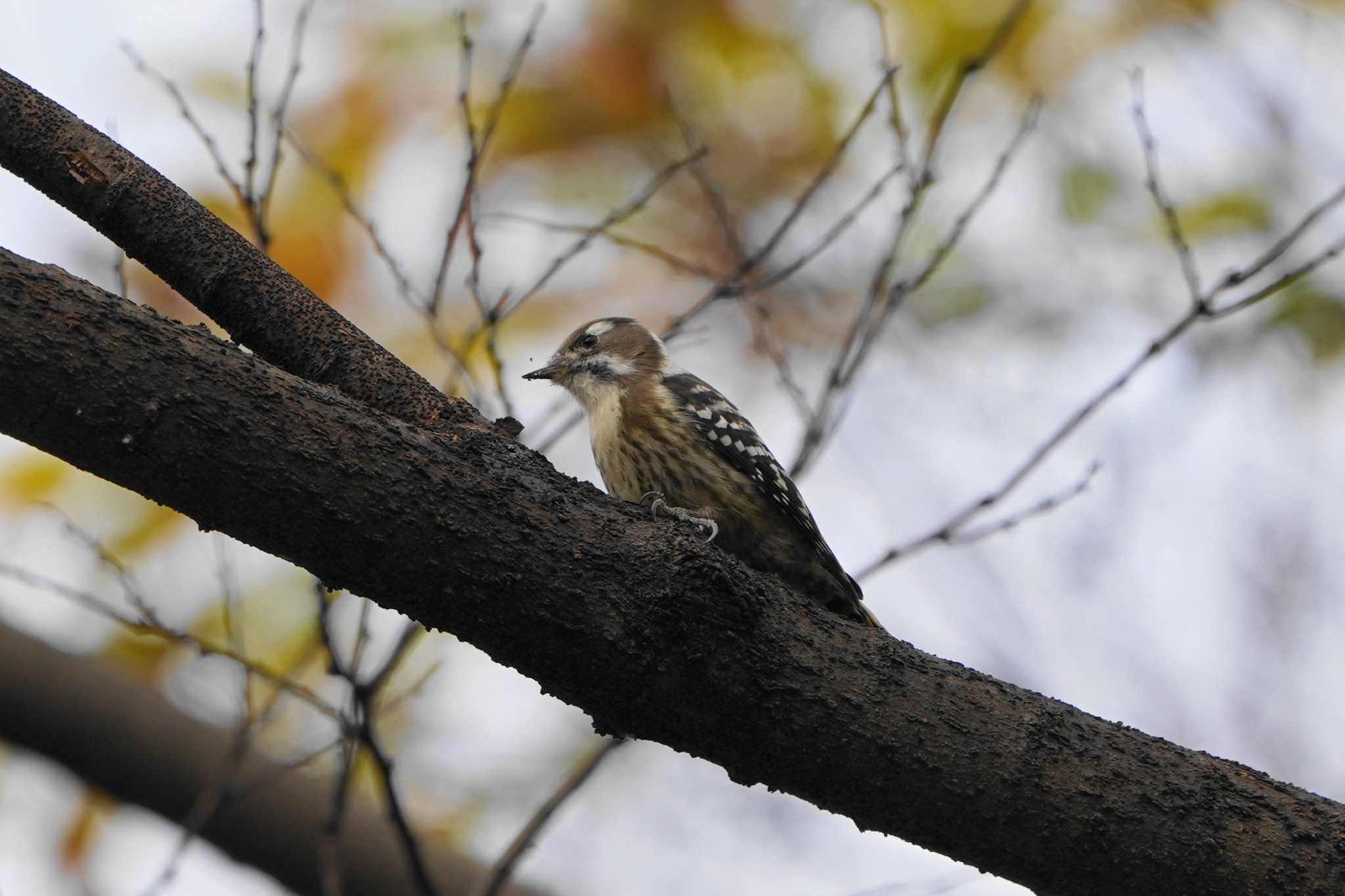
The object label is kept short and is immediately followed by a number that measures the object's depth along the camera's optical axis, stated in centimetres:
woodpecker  942
